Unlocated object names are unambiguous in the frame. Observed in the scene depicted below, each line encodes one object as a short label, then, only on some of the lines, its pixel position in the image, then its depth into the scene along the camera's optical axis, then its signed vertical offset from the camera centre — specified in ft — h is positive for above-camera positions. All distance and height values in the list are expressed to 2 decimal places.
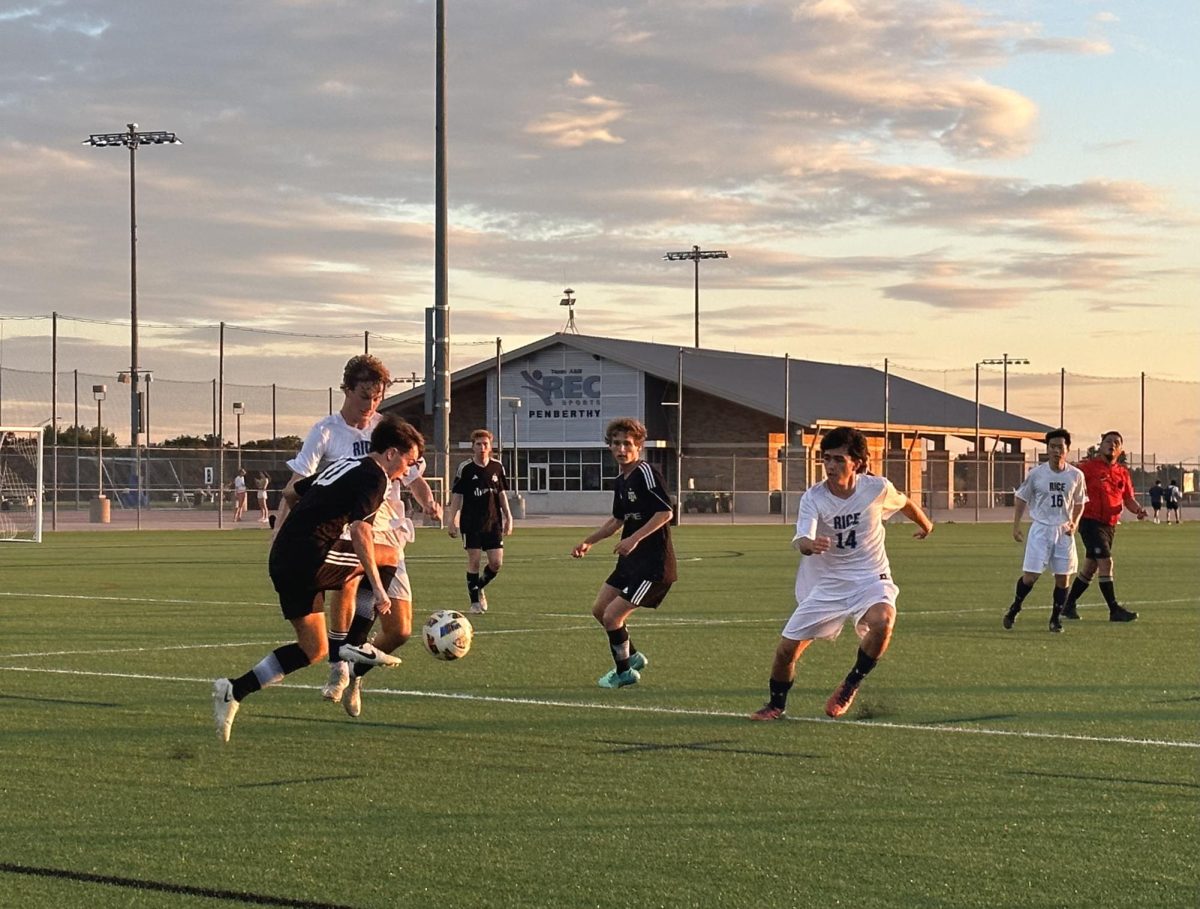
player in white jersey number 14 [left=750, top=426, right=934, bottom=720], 31.07 -1.90
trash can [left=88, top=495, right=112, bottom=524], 151.94 -3.94
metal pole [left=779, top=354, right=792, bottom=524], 173.37 +6.37
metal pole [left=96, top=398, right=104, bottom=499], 151.02 +0.92
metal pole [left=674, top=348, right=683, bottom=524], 167.53 +0.80
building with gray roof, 217.56 +7.46
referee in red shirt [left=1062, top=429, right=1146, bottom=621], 55.72 -1.40
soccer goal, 115.44 -1.60
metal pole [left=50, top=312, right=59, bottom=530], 149.18 +7.73
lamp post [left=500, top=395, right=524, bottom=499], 175.63 +3.33
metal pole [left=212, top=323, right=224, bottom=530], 149.48 +6.01
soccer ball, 33.55 -3.39
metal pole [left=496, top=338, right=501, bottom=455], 164.94 +6.71
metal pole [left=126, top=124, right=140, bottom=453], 172.53 +21.22
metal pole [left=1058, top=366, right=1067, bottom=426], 202.08 +10.21
